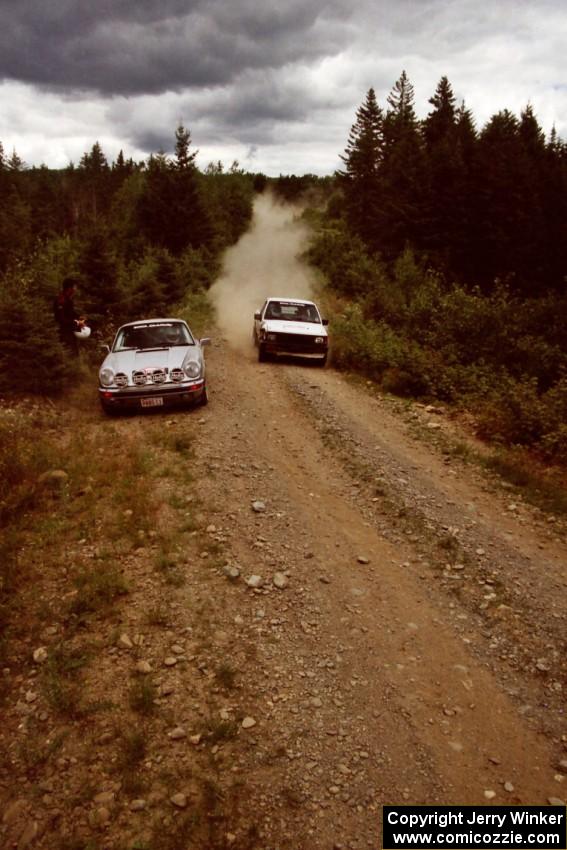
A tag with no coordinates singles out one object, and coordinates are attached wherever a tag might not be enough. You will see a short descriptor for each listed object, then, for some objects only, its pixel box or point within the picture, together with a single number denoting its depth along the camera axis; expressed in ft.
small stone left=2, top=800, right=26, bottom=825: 10.15
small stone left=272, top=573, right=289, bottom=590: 17.20
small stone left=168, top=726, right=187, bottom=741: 11.78
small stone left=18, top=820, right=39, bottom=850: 9.70
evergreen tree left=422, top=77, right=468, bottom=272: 100.32
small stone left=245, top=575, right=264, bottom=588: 17.12
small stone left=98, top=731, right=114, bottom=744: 11.65
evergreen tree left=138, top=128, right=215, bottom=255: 104.83
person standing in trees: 37.45
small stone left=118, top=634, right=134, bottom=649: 14.39
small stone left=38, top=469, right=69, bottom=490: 23.27
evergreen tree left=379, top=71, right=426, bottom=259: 105.29
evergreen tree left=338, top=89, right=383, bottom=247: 139.23
